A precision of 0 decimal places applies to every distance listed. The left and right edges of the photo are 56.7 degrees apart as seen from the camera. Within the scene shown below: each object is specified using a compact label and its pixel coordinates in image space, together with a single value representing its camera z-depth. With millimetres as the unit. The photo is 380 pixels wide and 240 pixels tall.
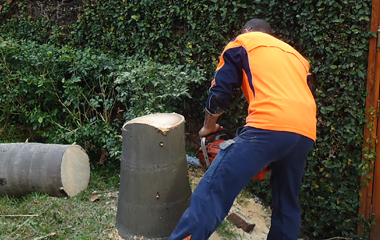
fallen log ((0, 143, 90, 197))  3797
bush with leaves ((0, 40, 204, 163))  4172
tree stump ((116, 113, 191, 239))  2805
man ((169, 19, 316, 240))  2332
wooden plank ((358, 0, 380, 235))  3164
